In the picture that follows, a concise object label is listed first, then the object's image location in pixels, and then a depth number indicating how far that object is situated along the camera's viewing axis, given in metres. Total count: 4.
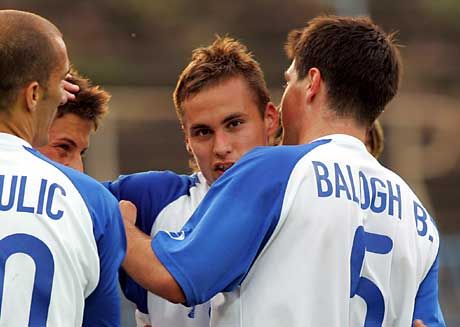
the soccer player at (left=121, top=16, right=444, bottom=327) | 7.96
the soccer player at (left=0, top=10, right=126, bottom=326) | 7.39
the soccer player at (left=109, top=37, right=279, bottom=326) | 9.62
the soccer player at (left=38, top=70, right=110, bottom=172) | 10.08
